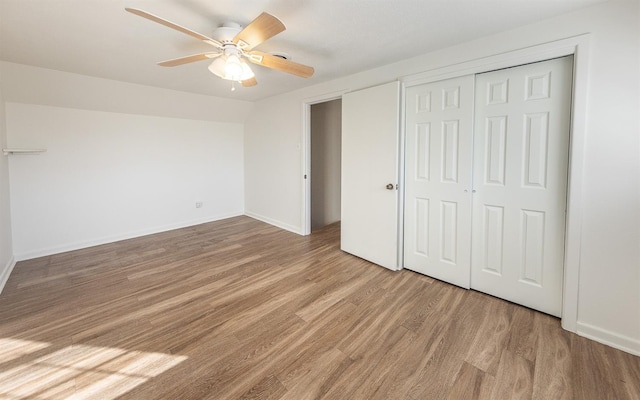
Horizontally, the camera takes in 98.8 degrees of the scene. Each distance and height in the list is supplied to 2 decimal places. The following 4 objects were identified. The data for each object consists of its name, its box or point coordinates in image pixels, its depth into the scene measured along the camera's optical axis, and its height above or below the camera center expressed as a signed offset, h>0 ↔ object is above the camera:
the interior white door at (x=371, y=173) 2.91 +0.12
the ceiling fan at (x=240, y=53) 1.68 +0.96
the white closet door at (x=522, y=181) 2.04 +0.02
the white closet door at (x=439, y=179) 2.49 +0.04
